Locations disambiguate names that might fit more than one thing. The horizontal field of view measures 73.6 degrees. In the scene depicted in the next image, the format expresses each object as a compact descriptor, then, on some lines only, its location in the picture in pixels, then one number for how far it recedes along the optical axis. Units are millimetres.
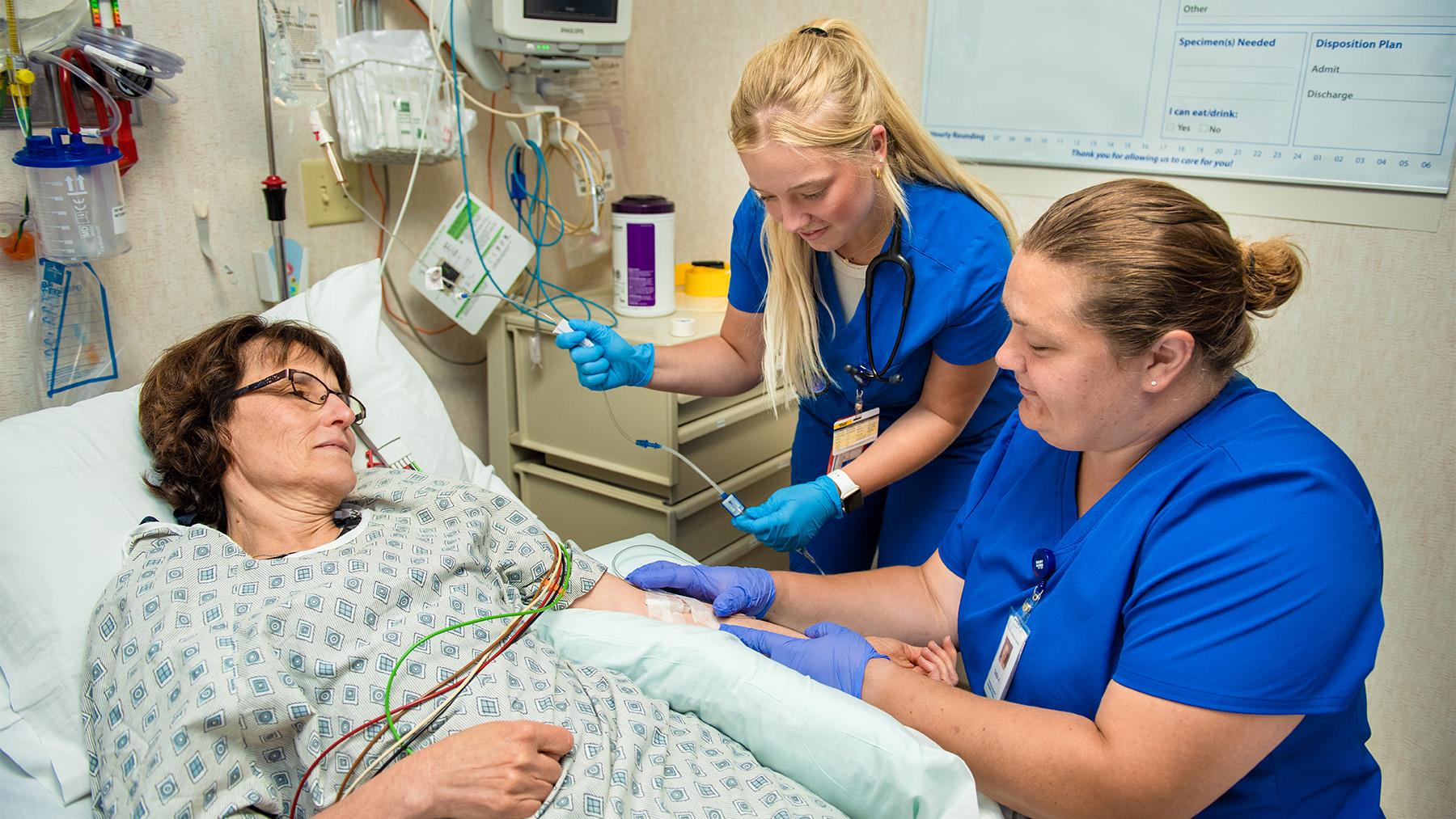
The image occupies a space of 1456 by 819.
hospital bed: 1079
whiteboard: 1741
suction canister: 1421
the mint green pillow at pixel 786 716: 1044
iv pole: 1821
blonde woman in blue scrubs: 1419
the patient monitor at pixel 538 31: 2012
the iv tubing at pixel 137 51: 1472
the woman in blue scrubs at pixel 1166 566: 910
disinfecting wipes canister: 2238
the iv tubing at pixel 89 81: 1427
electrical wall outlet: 1970
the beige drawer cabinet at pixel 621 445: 2119
